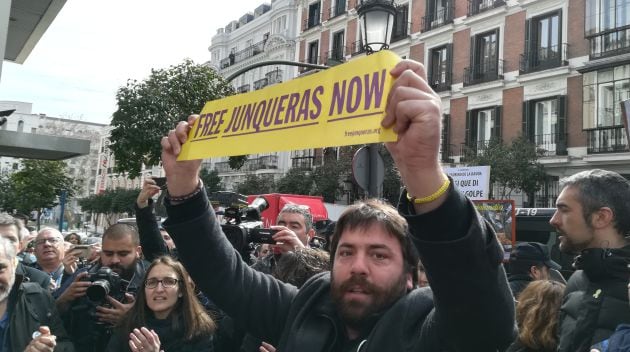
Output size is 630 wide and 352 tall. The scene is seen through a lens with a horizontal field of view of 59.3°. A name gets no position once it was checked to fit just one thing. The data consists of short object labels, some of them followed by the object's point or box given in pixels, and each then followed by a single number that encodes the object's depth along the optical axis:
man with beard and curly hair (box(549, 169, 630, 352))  2.61
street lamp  6.94
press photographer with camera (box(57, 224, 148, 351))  3.69
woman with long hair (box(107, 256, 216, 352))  3.44
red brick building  18.88
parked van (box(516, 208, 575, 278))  12.53
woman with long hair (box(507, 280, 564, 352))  3.09
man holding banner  1.44
